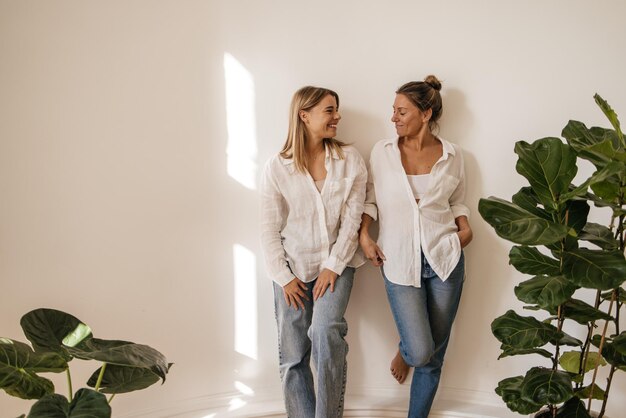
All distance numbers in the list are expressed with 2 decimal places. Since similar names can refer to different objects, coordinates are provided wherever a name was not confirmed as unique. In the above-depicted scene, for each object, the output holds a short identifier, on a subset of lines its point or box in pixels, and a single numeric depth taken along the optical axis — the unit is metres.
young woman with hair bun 2.25
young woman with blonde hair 2.26
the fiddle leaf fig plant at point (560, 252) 1.38
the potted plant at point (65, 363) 1.25
